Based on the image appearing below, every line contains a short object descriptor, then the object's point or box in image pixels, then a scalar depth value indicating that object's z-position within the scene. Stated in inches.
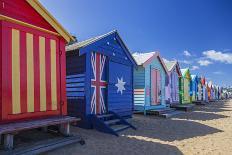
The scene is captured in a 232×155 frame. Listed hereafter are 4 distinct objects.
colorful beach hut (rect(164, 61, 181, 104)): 821.1
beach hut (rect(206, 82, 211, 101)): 1776.6
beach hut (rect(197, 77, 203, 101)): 1352.1
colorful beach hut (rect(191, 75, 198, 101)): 1214.2
